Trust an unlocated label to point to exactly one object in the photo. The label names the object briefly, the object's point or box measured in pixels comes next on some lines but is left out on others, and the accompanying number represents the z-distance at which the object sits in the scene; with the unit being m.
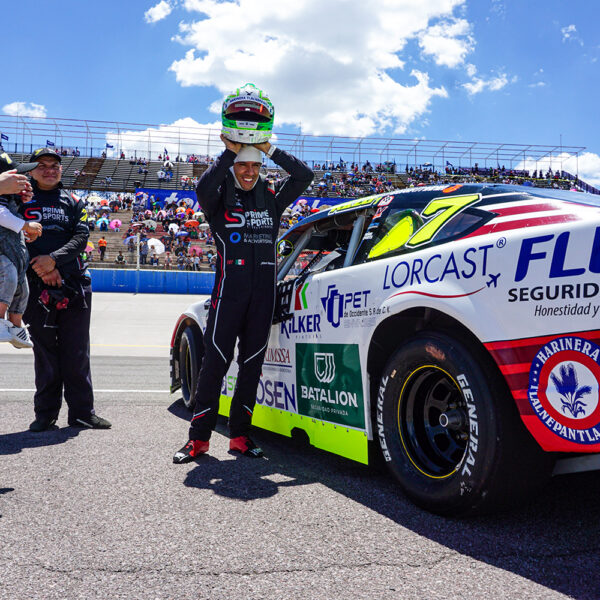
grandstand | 42.53
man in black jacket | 4.33
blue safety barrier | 27.30
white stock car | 2.07
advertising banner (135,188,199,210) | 37.84
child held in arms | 3.24
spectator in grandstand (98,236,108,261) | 31.55
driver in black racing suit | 3.59
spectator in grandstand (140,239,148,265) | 31.12
